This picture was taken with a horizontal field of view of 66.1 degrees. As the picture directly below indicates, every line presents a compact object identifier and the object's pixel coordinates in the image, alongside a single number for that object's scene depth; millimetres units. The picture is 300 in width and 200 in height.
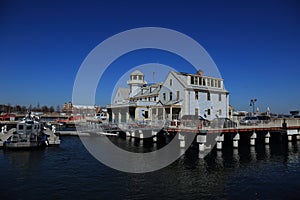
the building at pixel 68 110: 177000
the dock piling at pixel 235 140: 31767
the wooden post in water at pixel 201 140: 26478
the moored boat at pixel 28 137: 30380
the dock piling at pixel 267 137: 37159
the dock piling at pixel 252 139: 34281
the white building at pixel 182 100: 39438
